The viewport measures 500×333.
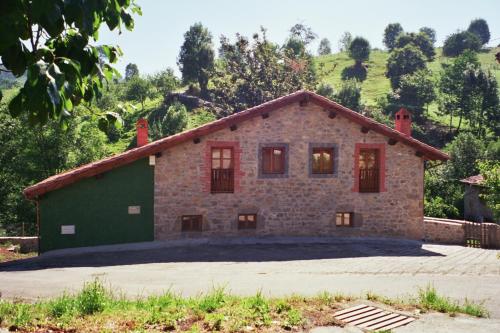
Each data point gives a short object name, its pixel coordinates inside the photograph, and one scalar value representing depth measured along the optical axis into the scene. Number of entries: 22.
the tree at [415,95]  60.75
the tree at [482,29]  127.19
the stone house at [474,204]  30.53
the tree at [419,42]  93.50
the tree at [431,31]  140.50
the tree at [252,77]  42.84
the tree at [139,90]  69.25
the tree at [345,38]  136.12
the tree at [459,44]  96.56
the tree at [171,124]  50.88
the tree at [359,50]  90.61
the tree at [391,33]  115.38
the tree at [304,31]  100.71
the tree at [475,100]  54.16
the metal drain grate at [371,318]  7.65
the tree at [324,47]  155.75
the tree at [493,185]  13.52
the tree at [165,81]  69.94
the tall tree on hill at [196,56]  70.70
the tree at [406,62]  75.88
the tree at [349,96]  59.62
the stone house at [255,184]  17.06
